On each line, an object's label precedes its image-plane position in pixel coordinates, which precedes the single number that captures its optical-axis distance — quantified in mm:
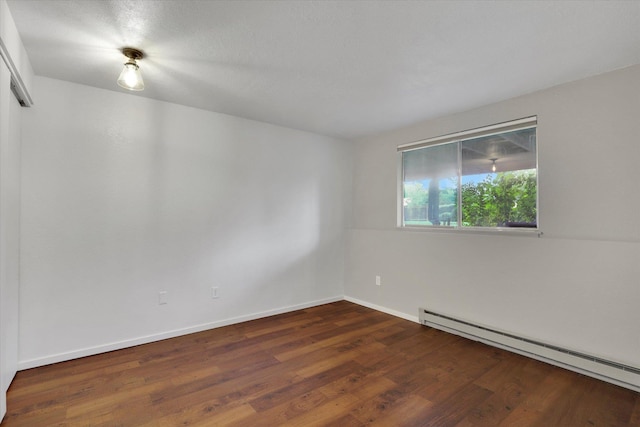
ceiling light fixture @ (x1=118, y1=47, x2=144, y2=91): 2133
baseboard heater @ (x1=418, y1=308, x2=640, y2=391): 2193
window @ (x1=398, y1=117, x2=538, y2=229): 2846
